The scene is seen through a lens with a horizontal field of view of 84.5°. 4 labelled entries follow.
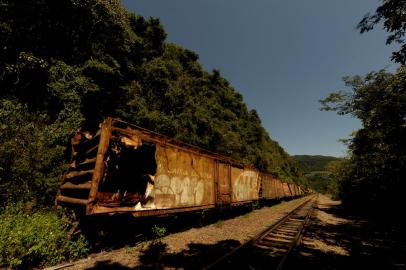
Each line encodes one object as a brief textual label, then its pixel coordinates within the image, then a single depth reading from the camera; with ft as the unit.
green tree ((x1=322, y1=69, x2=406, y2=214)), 38.22
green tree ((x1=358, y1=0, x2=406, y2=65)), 22.22
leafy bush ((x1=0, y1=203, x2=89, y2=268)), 16.52
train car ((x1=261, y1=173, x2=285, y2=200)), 62.34
